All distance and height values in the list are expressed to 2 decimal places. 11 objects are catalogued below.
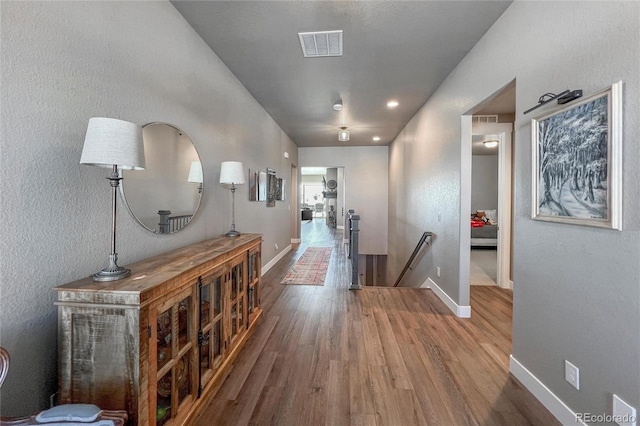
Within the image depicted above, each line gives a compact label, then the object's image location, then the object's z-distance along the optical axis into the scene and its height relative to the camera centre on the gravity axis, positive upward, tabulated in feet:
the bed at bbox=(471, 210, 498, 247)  22.70 -1.98
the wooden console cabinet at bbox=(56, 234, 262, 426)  3.70 -2.09
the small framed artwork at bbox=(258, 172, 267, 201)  13.97 +1.29
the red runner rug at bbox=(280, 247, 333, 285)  13.98 -3.62
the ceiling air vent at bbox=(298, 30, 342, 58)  8.02 +5.40
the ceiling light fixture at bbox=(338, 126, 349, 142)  17.62 +5.12
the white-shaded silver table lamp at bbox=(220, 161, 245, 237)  8.91 +1.23
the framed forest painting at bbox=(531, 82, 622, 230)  4.11 +0.92
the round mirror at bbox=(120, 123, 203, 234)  5.74 +0.63
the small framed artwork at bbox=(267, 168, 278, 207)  15.73 +1.43
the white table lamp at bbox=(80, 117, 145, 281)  3.88 +0.91
